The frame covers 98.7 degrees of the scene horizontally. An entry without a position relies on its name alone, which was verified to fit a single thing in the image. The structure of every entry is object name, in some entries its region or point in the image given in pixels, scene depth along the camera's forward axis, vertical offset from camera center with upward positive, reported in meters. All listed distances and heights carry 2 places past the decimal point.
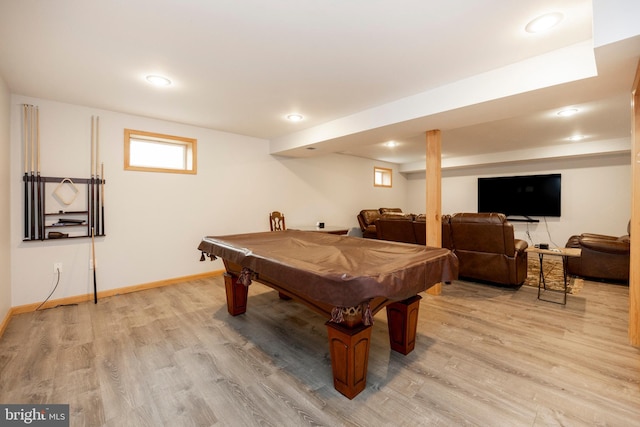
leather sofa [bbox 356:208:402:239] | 6.56 -0.26
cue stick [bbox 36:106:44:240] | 3.10 +0.26
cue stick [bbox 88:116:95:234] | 3.42 +0.31
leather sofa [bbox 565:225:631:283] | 3.73 -0.70
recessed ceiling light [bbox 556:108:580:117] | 3.67 +1.34
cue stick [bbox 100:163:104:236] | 3.48 +0.17
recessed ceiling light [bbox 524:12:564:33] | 1.80 +1.27
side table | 3.13 -0.49
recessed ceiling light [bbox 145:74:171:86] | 2.62 +1.29
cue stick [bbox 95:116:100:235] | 3.47 +0.38
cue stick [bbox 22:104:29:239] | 3.04 +0.53
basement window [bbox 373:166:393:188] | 7.76 +1.00
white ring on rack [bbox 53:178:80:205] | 3.24 +0.23
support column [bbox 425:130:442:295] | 3.55 +0.24
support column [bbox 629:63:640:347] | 2.10 -0.08
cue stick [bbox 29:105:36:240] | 3.06 +0.31
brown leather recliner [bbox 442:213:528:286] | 3.52 -0.51
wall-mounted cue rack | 3.06 +0.16
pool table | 1.47 -0.41
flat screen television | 6.27 +0.37
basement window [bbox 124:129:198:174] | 3.79 +0.88
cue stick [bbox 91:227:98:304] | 3.33 -0.70
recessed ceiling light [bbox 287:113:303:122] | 3.80 +1.33
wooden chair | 5.14 -0.19
